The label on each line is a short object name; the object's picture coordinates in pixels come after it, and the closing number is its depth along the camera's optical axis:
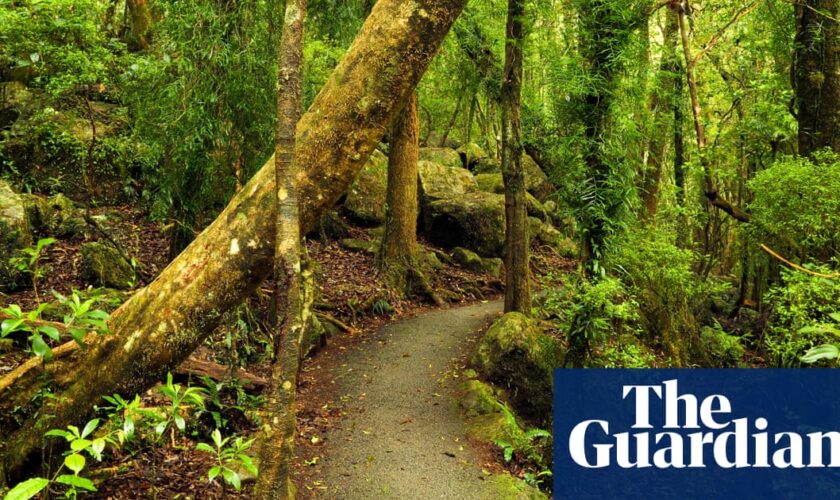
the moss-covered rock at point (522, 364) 8.06
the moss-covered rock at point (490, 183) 19.91
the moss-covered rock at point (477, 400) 7.30
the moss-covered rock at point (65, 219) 9.88
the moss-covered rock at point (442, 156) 20.12
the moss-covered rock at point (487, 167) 21.05
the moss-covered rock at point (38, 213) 9.52
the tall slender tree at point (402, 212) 12.54
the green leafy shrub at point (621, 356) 6.94
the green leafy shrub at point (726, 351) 10.12
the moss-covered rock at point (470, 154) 21.83
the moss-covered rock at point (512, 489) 5.55
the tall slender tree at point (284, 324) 3.32
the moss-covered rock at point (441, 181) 17.42
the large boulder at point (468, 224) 16.25
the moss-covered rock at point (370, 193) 15.58
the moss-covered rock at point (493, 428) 6.68
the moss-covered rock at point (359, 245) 14.15
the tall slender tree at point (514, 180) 9.68
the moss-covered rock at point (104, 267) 8.49
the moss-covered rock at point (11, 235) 8.03
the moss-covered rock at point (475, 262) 15.55
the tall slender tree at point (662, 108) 13.12
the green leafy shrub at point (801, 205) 7.44
